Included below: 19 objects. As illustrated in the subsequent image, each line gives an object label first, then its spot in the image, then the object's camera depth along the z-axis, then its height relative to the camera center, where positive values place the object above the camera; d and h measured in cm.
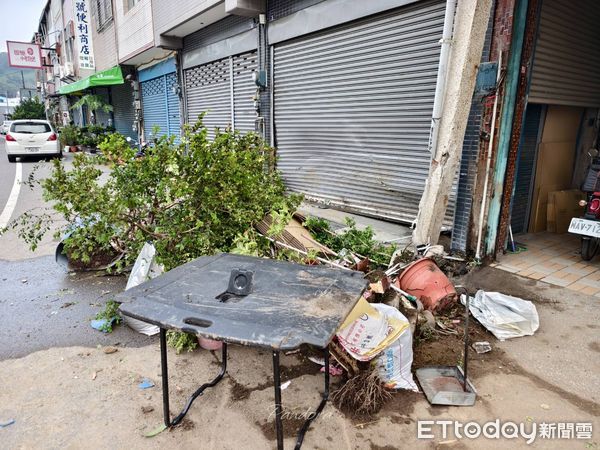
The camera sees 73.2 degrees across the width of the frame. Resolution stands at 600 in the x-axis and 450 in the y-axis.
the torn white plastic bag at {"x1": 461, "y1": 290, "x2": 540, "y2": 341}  363 -162
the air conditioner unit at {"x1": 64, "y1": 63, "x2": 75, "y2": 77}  2461 +326
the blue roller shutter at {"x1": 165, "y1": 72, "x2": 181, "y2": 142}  1346 +70
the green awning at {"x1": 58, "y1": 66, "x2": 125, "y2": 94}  1650 +190
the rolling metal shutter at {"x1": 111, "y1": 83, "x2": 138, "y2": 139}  1859 +82
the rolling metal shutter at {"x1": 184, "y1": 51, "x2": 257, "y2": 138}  948 +93
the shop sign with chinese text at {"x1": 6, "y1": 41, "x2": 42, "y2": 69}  3247 +548
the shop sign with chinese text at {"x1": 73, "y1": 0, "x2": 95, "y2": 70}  2033 +448
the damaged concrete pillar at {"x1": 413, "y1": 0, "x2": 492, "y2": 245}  407 +25
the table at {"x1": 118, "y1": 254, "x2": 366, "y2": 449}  189 -92
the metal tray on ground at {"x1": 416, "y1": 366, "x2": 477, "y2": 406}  276 -178
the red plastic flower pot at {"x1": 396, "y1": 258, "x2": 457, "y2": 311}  385 -144
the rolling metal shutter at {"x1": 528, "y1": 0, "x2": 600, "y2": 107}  502 +106
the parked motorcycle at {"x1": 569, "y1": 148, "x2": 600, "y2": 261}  481 -98
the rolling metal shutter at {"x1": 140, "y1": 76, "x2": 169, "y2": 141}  1450 +83
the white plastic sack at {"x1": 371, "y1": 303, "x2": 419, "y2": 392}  290 -163
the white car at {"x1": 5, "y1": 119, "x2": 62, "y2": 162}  1636 -59
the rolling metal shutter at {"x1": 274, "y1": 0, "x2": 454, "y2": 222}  562 +37
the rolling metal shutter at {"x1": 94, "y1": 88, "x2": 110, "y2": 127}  2116 +70
